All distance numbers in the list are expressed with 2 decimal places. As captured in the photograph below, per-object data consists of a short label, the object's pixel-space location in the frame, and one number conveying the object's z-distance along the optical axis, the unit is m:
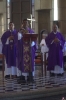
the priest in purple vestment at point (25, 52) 7.73
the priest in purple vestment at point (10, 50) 8.66
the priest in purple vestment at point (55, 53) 9.02
